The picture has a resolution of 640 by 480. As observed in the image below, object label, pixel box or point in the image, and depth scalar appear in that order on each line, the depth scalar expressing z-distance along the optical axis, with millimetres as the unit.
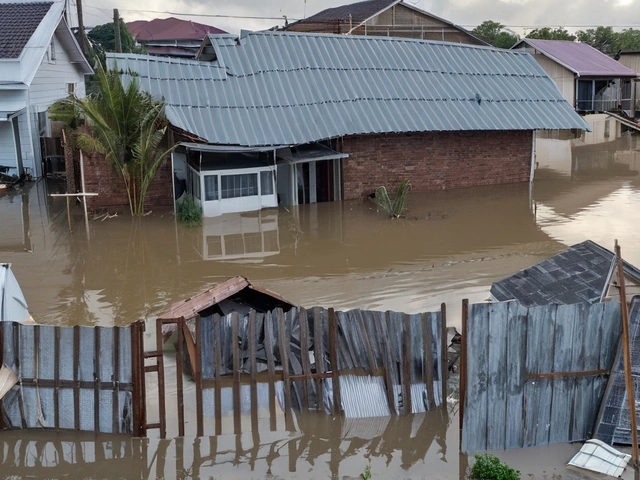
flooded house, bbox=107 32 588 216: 17953
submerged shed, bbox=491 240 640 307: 8156
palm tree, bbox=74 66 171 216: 16625
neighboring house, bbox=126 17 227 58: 57031
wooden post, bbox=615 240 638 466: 6512
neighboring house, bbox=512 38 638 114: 36094
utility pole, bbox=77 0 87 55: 29391
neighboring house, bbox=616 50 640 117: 40781
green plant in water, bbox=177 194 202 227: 16688
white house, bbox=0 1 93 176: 21344
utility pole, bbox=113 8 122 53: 29891
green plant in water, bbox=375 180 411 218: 17422
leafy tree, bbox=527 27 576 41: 49812
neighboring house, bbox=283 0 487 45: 41406
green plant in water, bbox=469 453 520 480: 6312
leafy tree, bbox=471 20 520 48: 59531
